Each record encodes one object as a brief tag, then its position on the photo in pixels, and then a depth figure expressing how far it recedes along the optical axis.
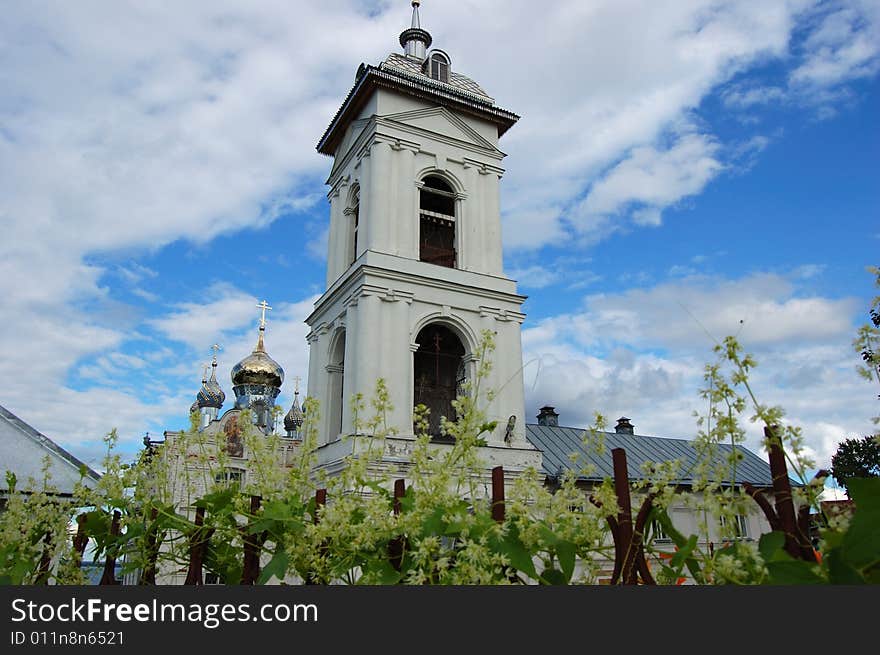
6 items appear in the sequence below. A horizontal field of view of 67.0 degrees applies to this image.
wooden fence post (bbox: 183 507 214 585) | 2.34
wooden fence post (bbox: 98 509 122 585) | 2.49
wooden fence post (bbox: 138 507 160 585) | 2.33
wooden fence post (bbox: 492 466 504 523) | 1.99
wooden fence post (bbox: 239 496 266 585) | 2.14
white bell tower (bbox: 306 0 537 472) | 15.68
